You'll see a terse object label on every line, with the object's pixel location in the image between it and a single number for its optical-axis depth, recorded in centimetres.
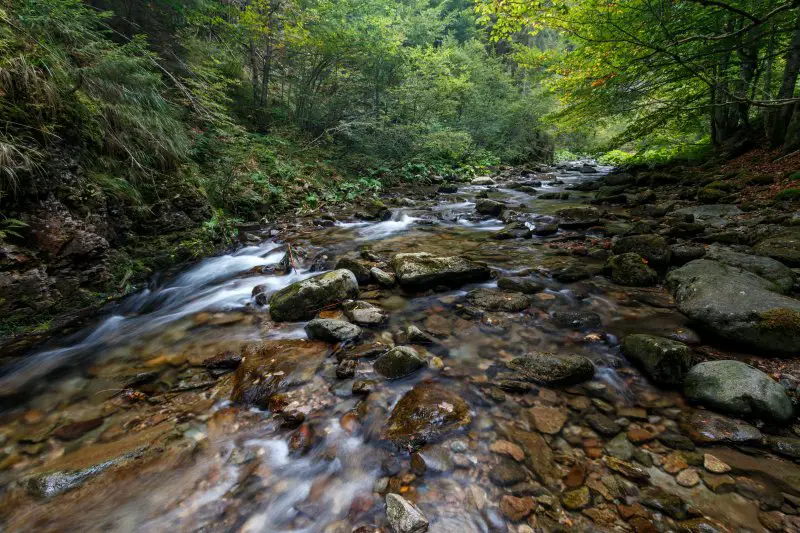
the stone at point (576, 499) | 175
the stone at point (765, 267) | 330
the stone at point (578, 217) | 701
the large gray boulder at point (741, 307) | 251
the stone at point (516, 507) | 174
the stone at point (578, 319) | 344
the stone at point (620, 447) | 202
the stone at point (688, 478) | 179
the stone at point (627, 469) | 187
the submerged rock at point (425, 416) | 224
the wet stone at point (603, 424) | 220
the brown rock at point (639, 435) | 211
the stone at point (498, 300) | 386
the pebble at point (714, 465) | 183
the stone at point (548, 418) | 226
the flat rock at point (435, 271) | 446
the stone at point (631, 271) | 413
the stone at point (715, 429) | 199
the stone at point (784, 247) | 379
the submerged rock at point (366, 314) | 364
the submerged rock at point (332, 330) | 335
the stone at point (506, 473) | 192
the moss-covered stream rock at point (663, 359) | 248
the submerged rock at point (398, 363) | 285
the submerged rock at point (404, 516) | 166
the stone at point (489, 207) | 927
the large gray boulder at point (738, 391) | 205
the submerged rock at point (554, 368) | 265
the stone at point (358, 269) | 475
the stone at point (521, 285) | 424
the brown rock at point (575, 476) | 187
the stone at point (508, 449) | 209
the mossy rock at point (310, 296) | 389
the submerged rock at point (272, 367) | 272
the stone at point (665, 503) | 165
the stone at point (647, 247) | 437
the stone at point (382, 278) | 460
